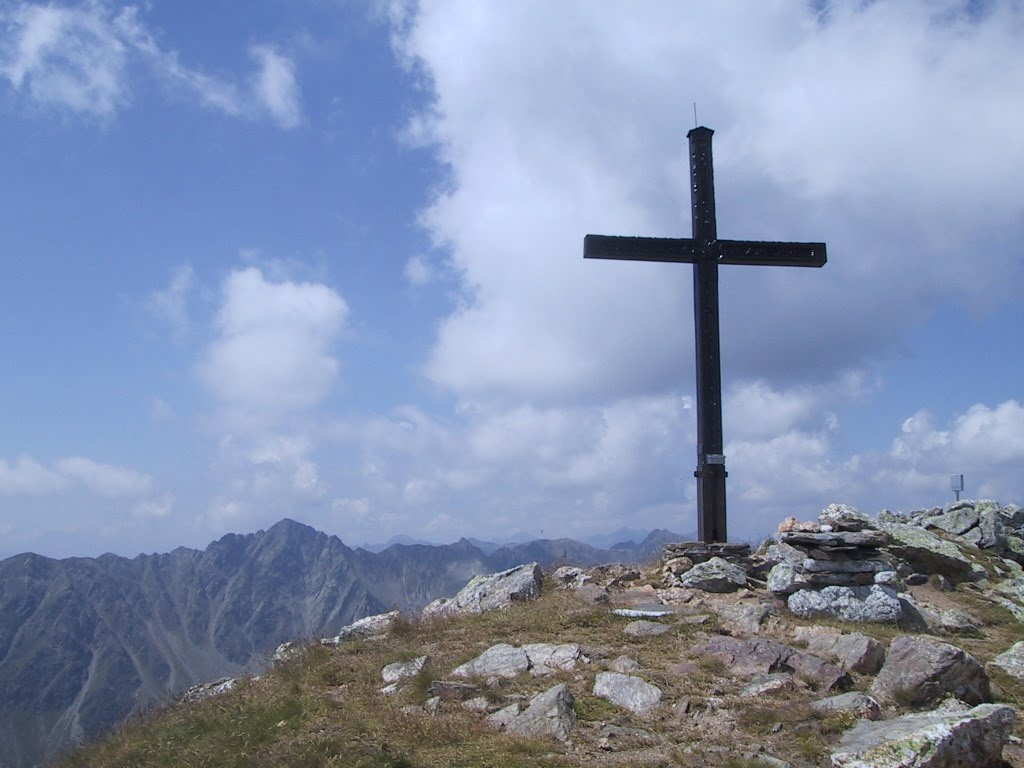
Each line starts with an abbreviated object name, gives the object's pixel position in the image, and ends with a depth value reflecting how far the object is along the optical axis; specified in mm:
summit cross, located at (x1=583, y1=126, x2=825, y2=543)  15328
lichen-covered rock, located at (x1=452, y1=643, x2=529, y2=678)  9562
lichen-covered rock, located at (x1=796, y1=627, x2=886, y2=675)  8977
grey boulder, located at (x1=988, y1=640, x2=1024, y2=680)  9758
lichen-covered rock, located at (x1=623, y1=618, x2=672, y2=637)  10867
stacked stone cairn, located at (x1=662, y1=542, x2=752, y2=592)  13484
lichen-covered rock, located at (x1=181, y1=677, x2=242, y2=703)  11992
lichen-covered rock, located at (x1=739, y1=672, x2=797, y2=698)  8344
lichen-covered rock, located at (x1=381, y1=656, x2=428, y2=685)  9701
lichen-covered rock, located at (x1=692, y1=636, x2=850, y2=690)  8633
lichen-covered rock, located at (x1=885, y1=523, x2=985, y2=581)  16156
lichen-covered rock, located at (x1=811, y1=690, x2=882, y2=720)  7660
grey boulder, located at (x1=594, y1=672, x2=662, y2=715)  8250
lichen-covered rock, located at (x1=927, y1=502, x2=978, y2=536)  20391
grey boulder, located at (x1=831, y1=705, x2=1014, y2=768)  6426
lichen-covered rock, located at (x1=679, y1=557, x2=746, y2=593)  13453
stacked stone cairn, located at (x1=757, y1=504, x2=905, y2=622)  12023
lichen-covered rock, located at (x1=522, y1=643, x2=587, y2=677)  9555
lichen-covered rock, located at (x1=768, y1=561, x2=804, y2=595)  12519
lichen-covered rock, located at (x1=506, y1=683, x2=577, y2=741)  7598
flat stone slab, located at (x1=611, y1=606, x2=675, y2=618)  11727
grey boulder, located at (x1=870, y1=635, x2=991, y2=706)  8000
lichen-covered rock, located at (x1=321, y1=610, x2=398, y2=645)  12953
